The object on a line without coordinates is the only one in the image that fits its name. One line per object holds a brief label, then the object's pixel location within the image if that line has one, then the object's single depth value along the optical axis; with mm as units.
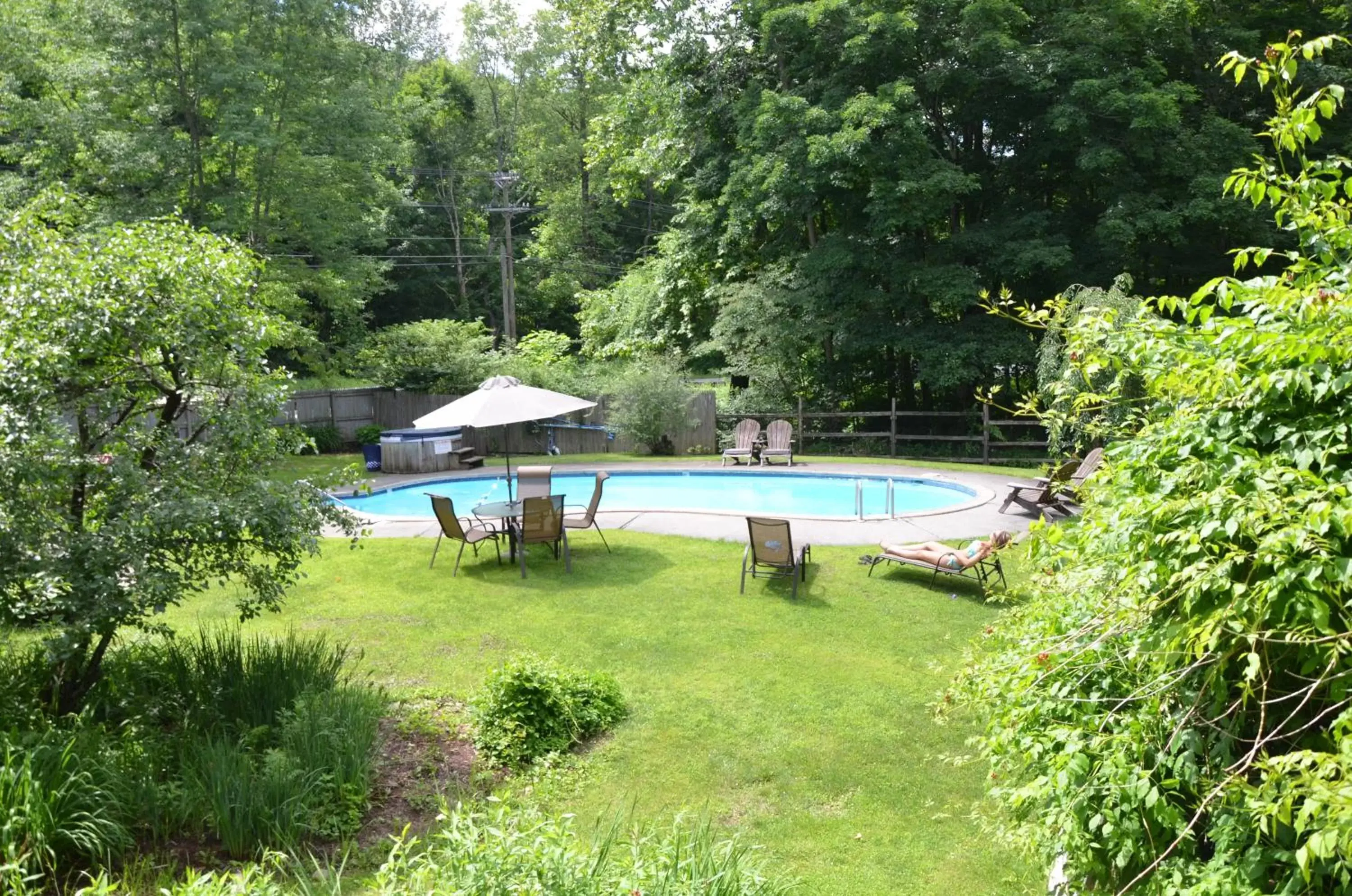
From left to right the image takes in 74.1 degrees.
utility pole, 31766
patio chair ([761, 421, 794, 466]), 18453
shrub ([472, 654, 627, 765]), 5203
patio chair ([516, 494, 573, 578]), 9484
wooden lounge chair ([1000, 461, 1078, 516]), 11148
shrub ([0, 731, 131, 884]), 3660
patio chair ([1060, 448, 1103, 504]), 9529
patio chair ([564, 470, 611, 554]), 10359
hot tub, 18719
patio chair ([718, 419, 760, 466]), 18625
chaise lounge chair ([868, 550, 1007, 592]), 8453
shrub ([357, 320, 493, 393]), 22688
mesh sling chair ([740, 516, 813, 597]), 8617
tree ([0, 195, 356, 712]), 4438
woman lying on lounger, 8438
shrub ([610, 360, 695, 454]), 20047
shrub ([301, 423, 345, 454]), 21531
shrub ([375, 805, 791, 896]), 2768
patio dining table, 9977
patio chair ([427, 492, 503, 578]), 9531
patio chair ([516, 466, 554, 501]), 12430
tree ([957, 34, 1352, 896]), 2021
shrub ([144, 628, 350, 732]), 5055
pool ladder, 11500
